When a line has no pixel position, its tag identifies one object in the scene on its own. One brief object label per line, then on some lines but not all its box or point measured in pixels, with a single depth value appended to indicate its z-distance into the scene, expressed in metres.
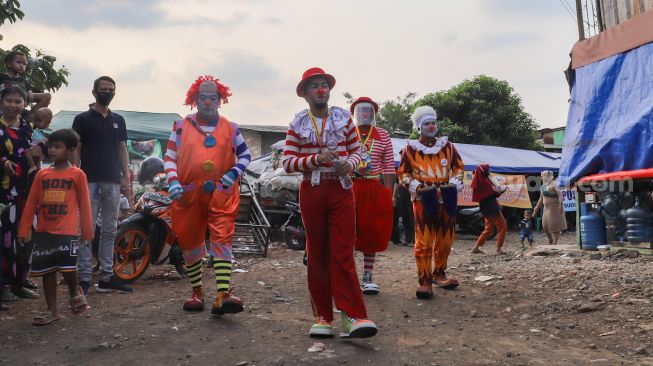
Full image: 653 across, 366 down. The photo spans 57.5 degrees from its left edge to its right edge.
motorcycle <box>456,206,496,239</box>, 16.67
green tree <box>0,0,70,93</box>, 9.41
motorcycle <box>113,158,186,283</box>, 6.85
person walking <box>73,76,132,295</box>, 5.88
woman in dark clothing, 5.10
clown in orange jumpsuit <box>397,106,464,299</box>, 5.94
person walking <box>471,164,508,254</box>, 10.67
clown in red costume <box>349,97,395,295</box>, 5.96
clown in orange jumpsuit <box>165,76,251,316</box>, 4.75
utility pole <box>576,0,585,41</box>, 9.60
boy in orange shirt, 4.54
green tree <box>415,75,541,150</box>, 27.27
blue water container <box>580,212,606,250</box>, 10.06
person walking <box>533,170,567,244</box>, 11.84
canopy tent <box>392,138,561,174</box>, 18.47
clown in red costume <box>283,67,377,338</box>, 4.04
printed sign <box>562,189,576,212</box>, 18.64
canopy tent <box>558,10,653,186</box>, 7.70
